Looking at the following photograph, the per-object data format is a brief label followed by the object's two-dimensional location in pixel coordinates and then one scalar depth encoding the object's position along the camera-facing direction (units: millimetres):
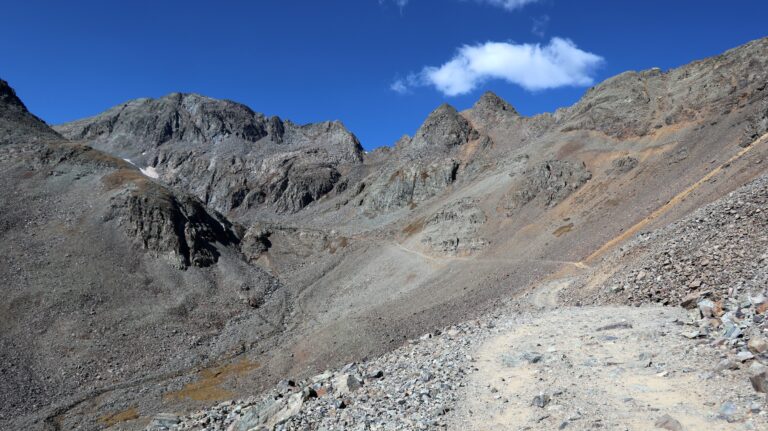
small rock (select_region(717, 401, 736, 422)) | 11562
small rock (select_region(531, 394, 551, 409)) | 14445
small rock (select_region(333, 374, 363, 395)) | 19969
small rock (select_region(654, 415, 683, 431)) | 11672
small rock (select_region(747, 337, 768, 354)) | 13516
